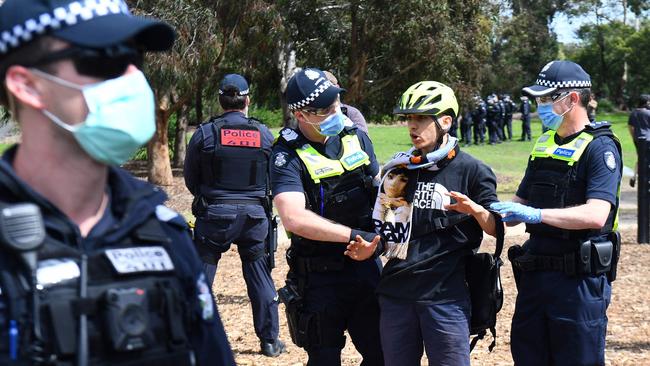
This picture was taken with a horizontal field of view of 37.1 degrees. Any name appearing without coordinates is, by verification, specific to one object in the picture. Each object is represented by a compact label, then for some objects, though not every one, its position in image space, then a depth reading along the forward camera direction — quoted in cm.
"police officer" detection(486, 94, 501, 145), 3616
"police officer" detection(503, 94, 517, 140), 3756
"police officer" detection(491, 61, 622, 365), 493
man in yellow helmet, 471
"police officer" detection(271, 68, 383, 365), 509
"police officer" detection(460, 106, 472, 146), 3605
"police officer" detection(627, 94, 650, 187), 1731
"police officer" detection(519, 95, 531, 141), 3580
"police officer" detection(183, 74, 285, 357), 750
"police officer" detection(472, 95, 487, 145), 3553
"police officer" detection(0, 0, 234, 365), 212
